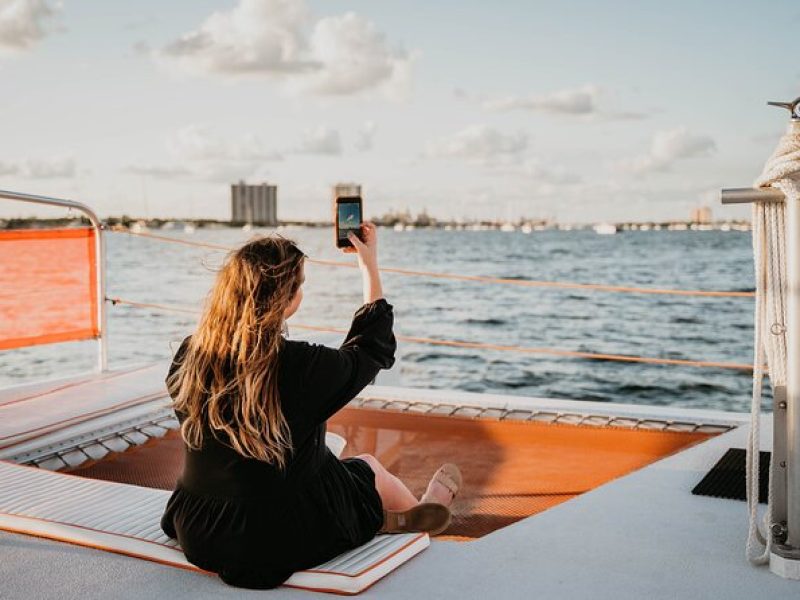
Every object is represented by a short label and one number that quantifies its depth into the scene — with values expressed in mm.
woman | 1927
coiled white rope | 1951
